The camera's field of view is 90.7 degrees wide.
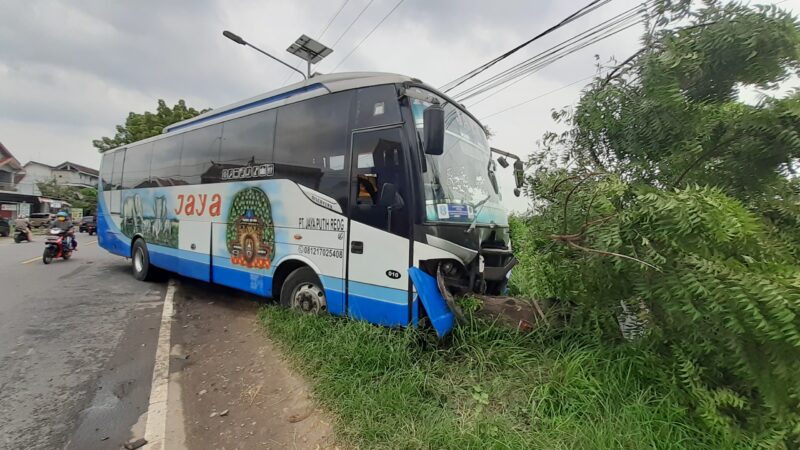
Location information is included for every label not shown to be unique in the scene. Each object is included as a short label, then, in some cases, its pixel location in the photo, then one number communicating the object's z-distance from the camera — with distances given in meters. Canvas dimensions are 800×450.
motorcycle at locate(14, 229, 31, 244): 18.38
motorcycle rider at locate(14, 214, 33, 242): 18.37
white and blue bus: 3.83
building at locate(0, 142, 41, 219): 29.53
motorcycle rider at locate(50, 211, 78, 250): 11.85
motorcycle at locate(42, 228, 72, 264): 11.13
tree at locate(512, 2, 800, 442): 2.16
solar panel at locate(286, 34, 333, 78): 11.70
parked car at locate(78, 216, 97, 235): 27.84
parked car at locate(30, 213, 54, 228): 26.56
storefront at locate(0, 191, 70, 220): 29.34
